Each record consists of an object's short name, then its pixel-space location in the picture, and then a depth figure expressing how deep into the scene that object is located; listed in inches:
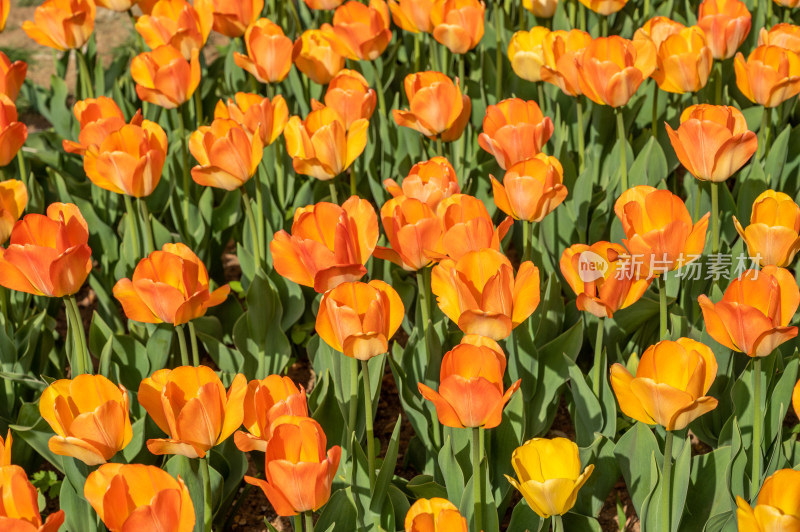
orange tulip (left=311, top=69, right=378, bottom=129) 111.0
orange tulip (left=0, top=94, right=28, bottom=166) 110.1
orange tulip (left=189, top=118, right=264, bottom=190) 107.2
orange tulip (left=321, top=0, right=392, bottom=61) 117.2
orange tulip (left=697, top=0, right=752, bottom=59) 114.5
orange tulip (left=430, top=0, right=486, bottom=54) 116.6
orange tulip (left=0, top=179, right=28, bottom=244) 107.2
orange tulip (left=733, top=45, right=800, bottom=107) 109.9
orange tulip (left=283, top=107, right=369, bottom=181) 108.4
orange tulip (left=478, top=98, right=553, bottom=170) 107.3
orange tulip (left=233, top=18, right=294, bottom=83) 115.0
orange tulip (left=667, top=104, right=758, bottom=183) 104.4
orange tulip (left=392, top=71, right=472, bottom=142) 109.5
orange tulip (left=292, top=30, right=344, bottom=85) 117.7
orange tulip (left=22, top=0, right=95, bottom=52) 119.7
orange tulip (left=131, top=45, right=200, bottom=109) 113.8
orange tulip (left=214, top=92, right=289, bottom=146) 110.1
